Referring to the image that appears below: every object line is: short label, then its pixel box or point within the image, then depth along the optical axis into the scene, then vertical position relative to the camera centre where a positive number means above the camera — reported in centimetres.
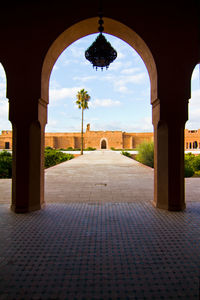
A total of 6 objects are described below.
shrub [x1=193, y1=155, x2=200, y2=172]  998 -73
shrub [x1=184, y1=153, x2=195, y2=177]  839 -77
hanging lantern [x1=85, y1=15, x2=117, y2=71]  302 +150
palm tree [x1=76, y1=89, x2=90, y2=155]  2514 +644
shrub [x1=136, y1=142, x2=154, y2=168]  1238 -25
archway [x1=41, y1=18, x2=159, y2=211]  365 +205
